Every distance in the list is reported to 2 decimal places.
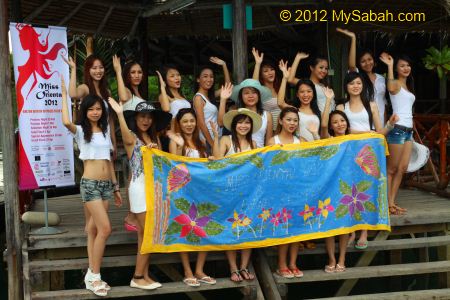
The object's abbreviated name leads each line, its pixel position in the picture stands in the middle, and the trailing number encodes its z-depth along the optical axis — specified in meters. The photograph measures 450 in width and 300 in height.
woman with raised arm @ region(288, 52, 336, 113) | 5.25
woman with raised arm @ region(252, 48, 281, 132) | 5.28
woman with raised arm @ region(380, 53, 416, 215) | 5.38
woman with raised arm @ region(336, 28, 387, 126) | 5.43
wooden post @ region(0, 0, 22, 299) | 4.87
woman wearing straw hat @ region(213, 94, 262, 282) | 4.63
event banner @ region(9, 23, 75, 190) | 4.92
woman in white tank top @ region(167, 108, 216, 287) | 4.52
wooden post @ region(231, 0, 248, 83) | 5.25
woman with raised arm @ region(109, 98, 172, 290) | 4.38
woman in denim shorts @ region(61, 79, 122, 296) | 4.28
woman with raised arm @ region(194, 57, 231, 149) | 5.11
